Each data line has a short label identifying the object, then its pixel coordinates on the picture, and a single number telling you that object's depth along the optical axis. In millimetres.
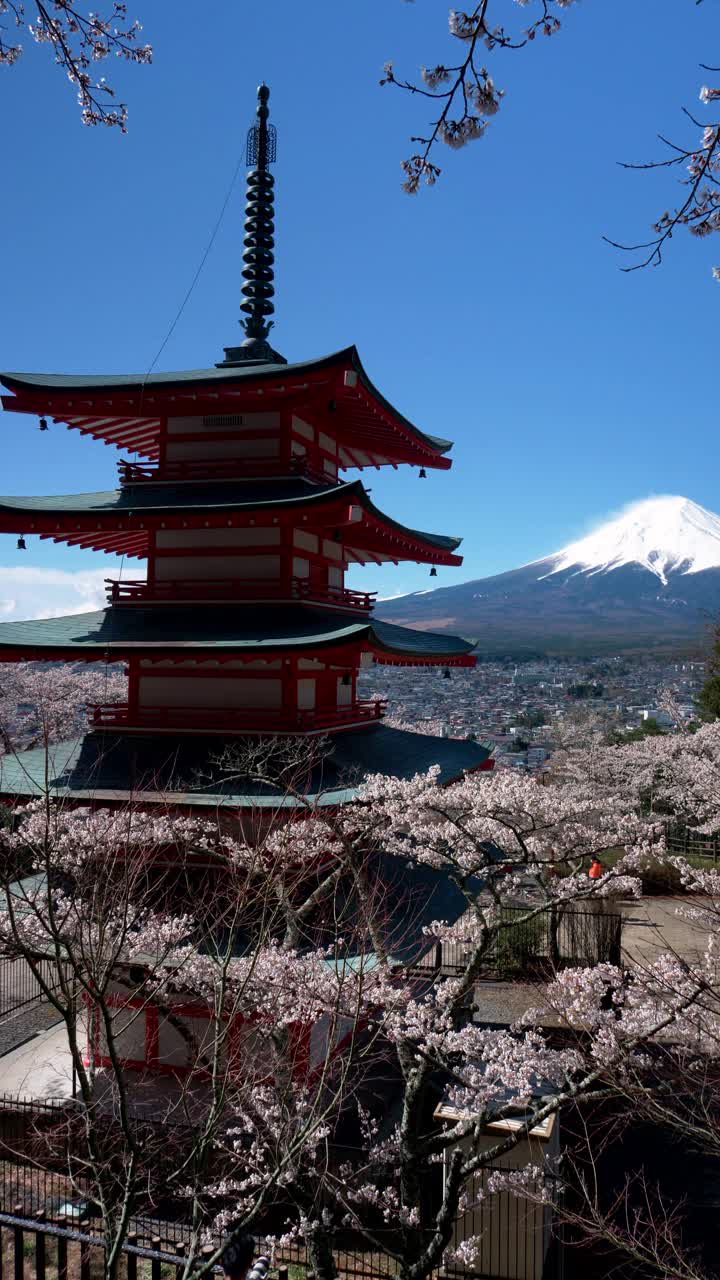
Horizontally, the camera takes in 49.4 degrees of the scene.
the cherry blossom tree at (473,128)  3213
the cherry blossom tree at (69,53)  3625
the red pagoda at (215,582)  11211
